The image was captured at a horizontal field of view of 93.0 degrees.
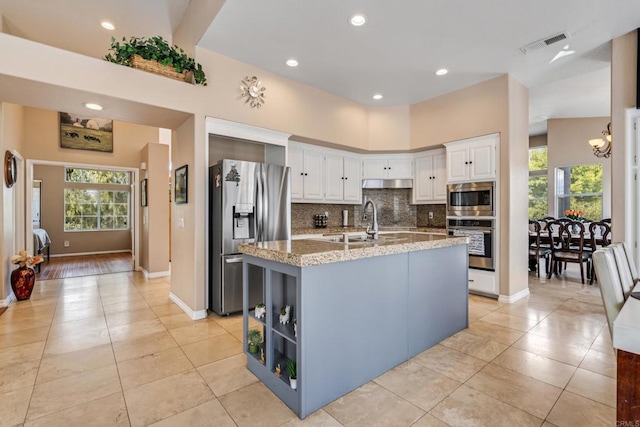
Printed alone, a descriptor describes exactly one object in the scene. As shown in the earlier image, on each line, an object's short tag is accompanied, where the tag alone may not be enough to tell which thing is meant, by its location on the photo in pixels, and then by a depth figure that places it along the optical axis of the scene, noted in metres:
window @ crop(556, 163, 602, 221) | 7.01
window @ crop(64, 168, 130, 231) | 8.34
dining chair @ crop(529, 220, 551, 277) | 5.28
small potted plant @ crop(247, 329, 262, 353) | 2.22
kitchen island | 1.77
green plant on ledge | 2.98
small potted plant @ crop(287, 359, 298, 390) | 1.81
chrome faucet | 2.74
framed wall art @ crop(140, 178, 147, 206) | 5.72
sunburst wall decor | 3.74
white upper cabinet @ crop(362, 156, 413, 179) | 5.48
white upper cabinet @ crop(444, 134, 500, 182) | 4.11
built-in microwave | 4.13
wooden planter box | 3.02
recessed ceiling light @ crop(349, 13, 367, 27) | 2.82
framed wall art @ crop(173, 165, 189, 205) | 3.62
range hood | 5.50
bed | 6.25
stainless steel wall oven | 4.11
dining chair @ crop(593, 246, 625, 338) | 1.46
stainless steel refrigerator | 3.34
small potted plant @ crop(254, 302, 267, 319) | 2.15
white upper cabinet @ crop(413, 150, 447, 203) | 5.04
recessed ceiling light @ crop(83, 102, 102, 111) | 3.06
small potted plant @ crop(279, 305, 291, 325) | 1.99
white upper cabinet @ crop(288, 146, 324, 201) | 4.73
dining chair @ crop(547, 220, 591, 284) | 4.98
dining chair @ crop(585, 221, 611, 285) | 4.82
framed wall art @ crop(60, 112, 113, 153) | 6.01
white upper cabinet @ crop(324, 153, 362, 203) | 5.16
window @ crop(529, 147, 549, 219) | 8.14
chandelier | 5.80
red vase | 4.00
